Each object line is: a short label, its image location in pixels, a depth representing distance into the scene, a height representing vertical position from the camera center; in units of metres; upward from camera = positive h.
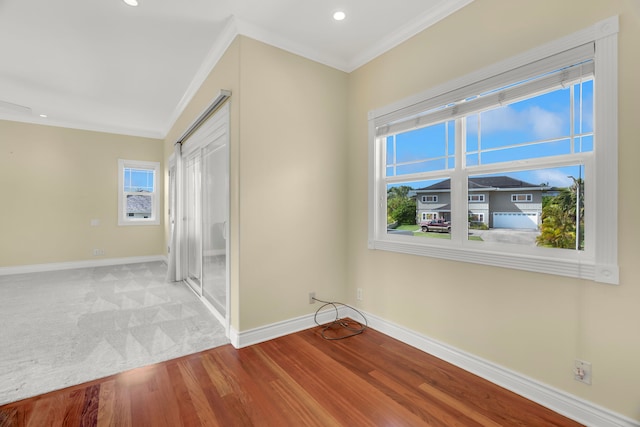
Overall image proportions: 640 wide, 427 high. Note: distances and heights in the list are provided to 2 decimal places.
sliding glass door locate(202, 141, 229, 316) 3.03 -0.15
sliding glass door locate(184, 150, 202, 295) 3.82 -0.11
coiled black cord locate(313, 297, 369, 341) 2.73 -1.14
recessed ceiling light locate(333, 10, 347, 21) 2.30 +1.62
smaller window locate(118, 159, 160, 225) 5.91 +0.42
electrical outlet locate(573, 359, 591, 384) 1.56 -0.88
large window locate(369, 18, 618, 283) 1.52 +0.36
